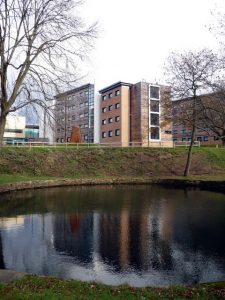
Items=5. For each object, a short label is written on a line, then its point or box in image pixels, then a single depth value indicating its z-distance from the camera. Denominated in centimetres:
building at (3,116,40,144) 6263
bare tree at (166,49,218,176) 1560
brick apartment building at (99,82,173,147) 4155
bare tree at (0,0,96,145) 1210
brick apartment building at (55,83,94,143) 4700
